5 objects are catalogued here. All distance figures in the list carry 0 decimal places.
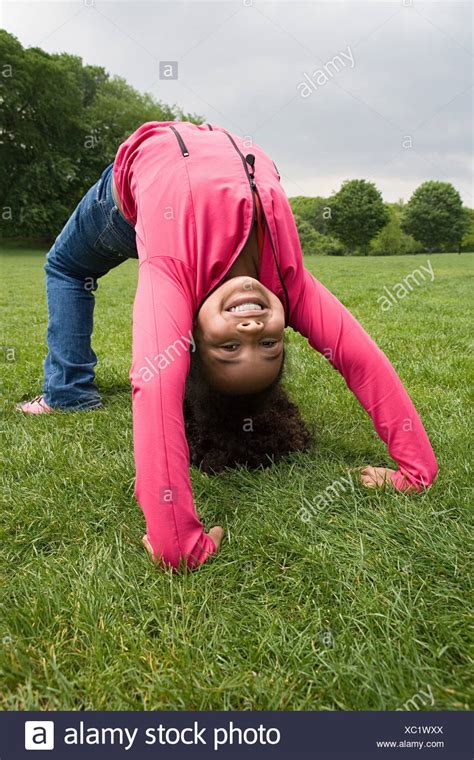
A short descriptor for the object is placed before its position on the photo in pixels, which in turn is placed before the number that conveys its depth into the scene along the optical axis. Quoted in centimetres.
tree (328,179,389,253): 5403
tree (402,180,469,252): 6159
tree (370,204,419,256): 5834
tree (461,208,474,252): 6162
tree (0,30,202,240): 3155
